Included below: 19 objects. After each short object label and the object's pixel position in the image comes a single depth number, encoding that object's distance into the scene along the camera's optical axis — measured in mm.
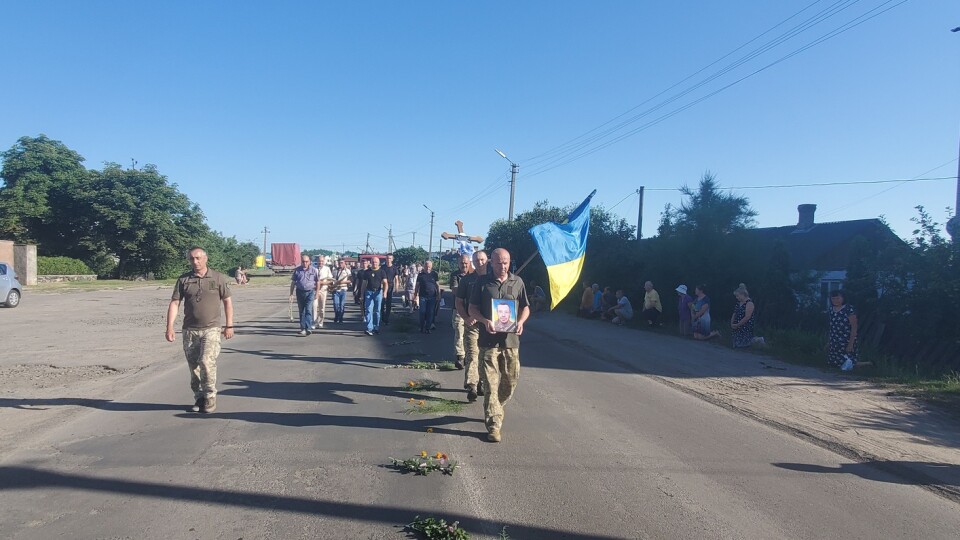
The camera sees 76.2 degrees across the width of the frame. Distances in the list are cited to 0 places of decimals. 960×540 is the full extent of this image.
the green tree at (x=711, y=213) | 17938
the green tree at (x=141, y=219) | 45594
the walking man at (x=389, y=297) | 16422
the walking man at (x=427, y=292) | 14211
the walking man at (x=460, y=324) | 9650
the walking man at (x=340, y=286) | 15852
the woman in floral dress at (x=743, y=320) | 12961
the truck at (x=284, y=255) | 67750
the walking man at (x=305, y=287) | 13344
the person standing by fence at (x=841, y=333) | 10477
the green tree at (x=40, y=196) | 45125
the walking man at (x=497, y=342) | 5934
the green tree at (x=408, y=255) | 64312
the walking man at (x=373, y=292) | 14320
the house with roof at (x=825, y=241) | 25125
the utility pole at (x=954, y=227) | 10848
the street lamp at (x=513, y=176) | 31148
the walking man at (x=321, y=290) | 15305
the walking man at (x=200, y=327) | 6770
